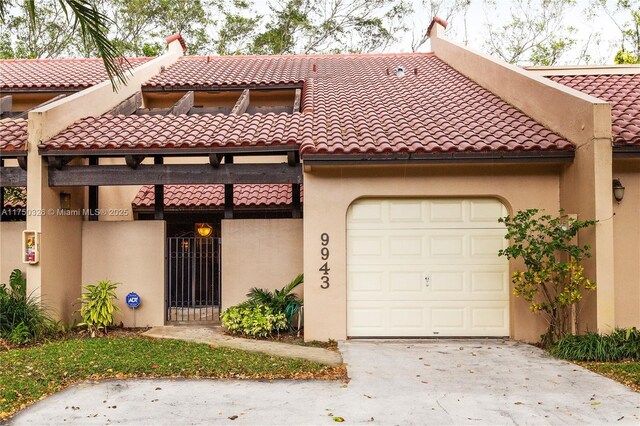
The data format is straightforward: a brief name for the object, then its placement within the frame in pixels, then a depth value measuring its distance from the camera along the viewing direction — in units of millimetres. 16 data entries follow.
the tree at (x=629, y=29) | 24234
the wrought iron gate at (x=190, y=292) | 10992
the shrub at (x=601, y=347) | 7848
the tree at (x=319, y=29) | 26922
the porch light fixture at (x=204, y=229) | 14656
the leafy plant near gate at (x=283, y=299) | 9930
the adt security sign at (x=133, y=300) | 10555
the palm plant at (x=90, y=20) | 5605
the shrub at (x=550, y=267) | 8336
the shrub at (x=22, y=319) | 8906
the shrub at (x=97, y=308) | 9758
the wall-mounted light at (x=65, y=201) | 10320
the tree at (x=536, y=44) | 25609
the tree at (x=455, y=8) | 27984
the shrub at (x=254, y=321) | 9586
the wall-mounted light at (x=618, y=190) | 8922
